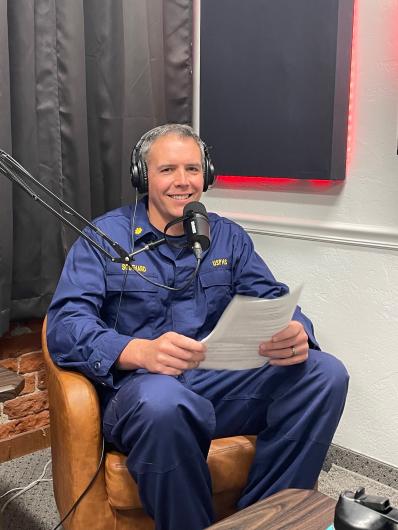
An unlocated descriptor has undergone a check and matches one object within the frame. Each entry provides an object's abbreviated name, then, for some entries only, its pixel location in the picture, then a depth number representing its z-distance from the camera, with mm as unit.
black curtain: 1904
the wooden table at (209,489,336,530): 1056
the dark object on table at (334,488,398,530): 805
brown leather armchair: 1438
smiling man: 1366
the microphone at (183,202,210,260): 1422
